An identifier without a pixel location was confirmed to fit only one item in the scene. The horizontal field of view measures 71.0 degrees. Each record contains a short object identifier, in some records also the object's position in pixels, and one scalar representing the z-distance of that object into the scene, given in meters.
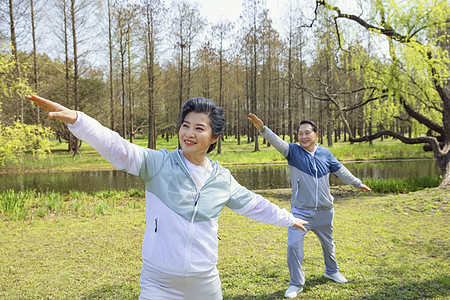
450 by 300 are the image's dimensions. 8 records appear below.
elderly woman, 1.88
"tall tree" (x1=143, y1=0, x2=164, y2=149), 22.42
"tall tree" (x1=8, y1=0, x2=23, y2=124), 18.86
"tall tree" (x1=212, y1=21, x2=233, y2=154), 25.33
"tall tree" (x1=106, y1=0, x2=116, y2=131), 25.89
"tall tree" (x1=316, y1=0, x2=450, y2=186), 10.17
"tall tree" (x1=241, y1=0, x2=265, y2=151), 26.56
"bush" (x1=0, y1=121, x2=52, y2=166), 11.37
